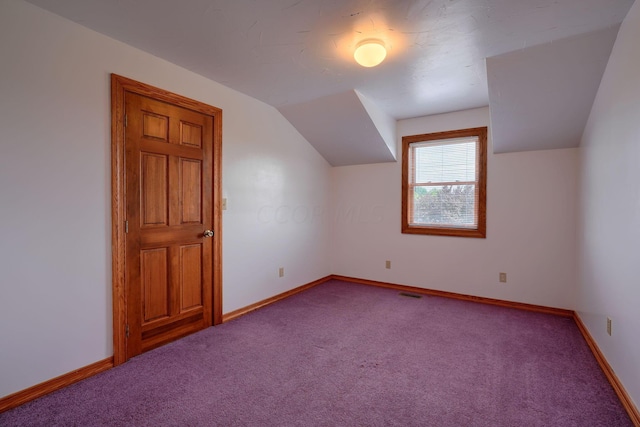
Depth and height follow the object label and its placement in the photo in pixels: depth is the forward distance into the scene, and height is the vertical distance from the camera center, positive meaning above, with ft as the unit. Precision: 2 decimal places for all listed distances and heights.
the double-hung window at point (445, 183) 12.80 +1.21
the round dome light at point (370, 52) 7.47 +3.89
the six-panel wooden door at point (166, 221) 8.02 -0.35
